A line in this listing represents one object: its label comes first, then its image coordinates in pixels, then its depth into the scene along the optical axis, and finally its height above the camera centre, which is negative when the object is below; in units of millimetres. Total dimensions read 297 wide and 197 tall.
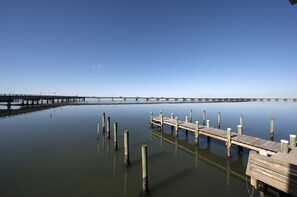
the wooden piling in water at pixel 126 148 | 11617 -3774
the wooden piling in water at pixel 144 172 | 8321 -3999
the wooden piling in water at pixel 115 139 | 15327 -4006
